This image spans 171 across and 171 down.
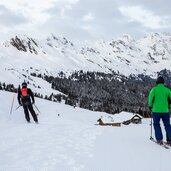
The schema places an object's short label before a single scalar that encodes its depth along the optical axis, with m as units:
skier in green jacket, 8.41
